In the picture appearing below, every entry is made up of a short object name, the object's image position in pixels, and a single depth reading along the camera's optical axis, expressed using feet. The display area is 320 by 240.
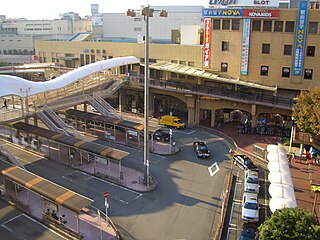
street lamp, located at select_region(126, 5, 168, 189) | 93.40
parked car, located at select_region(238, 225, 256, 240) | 81.52
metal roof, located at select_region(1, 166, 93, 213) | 81.66
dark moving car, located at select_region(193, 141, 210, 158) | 135.23
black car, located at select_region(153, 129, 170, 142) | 154.92
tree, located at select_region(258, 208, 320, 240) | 62.08
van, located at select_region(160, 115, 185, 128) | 173.99
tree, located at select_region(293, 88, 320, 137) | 115.44
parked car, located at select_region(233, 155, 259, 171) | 121.08
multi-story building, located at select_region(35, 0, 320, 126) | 157.99
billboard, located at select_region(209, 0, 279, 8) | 160.35
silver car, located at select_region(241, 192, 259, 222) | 90.45
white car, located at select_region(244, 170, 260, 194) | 104.87
